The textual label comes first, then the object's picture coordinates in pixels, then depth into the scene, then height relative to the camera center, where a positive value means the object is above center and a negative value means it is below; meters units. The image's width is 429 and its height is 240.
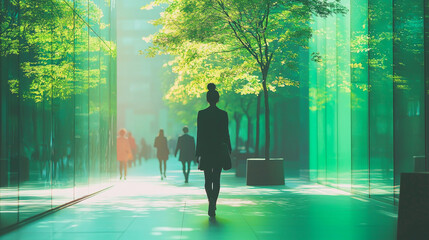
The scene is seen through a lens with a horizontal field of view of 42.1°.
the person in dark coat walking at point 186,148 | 19.56 -0.49
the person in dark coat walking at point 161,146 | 21.57 -0.46
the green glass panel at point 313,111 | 19.66 +0.83
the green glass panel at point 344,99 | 15.60 +1.00
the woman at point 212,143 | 9.62 -0.16
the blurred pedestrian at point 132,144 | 27.02 -0.49
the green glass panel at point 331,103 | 17.06 +0.96
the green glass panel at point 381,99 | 12.48 +0.82
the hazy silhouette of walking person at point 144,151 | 44.78 -1.47
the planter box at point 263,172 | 17.55 -1.19
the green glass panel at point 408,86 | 10.94 +0.99
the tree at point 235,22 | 16.86 +3.55
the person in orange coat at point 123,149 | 21.95 -0.58
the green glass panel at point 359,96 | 14.15 +0.98
